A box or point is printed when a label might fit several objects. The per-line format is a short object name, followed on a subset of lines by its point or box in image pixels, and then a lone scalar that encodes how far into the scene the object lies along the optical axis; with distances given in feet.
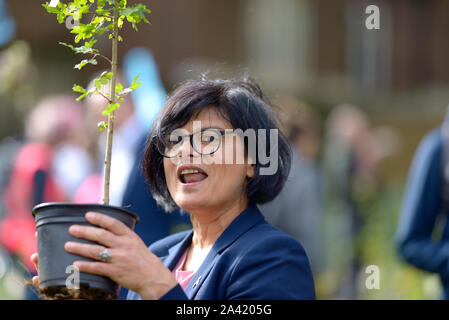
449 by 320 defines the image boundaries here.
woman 15.06
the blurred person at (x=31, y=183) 36.52
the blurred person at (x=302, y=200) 43.60
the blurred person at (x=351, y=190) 54.34
